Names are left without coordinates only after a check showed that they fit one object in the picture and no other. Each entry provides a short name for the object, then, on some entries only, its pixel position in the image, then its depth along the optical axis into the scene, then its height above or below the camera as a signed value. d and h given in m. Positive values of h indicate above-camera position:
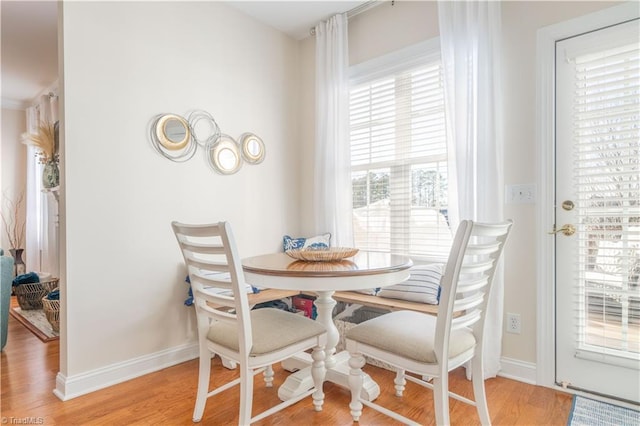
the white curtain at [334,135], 3.02 +0.66
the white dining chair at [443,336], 1.36 -0.53
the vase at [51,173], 3.65 +0.42
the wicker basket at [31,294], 3.82 -0.87
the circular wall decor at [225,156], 2.77 +0.45
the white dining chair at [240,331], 1.44 -0.54
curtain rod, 2.81 +1.65
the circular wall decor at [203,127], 2.64 +0.65
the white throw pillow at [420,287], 2.25 -0.50
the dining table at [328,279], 1.45 -0.29
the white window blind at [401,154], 2.60 +0.45
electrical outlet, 2.20 -0.71
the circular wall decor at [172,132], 2.45 +0.57
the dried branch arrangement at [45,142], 3.52 +0.72
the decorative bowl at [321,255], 1.72 -0.21
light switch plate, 2.13 +0.10
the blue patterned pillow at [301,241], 3.00 -0.26
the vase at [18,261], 4.95 -0.67
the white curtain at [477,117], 2.17 +0.59
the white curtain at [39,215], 4.54 -0.02
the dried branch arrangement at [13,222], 5.16 -0.12
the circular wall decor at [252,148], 2.98 +0.55
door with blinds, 1.85 -0.02
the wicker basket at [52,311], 2.98 -0.82
